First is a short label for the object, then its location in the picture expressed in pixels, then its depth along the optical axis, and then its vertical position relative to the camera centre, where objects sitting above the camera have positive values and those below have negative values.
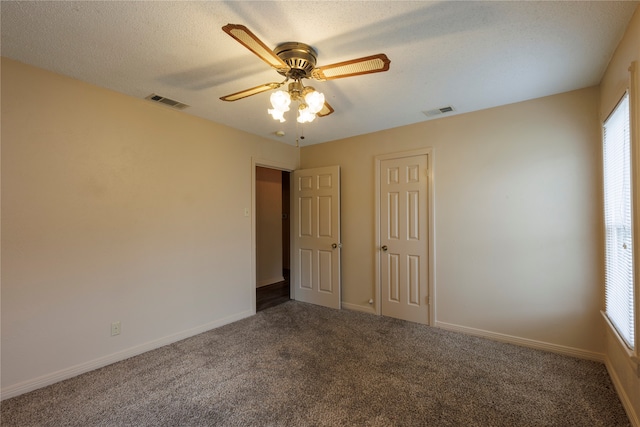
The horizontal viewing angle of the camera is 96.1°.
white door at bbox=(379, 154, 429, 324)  3.44 -0.32
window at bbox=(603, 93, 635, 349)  1.87 -0.09
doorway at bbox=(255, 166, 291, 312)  5.42 -0.37
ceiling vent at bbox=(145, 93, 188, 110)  2.75 +1.13
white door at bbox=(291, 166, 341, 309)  4.08 -0.34
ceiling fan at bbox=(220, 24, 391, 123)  1.57 +0.84
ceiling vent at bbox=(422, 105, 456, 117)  3.03 +1.10
